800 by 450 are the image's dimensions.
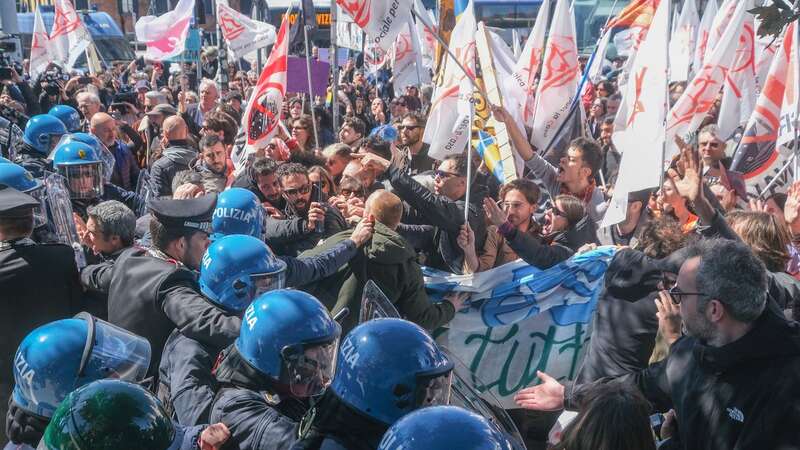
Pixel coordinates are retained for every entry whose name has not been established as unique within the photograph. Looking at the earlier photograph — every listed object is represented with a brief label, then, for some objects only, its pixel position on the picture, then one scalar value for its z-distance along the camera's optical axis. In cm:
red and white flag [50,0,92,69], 1340
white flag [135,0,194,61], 1331
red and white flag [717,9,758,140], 829
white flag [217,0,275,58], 1110
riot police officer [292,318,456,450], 228
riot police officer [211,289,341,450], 266
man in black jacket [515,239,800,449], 282
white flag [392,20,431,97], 1123
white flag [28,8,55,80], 1368
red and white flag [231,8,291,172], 729
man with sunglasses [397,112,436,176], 848
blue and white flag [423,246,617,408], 530
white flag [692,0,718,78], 1242
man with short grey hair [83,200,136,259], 437
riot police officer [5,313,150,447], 245
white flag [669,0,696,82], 1093
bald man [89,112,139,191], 786
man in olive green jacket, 464
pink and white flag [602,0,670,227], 544
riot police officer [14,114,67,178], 698
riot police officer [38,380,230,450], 187
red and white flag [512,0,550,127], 895
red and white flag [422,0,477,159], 754
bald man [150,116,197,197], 719
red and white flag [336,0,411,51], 777
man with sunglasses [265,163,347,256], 538
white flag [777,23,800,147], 677
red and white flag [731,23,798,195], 724
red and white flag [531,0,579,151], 793
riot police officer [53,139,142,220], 560
